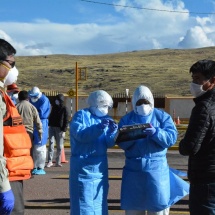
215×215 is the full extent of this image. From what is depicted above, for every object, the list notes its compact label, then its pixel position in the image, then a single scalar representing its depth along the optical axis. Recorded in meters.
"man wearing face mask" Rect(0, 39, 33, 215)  4.82
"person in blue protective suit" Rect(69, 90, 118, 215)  6.48
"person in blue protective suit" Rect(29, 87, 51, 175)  12.59
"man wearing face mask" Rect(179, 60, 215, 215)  5.00
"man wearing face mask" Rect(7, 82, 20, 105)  9.17
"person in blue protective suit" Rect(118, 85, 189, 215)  6.33
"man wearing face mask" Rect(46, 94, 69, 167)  13.89
